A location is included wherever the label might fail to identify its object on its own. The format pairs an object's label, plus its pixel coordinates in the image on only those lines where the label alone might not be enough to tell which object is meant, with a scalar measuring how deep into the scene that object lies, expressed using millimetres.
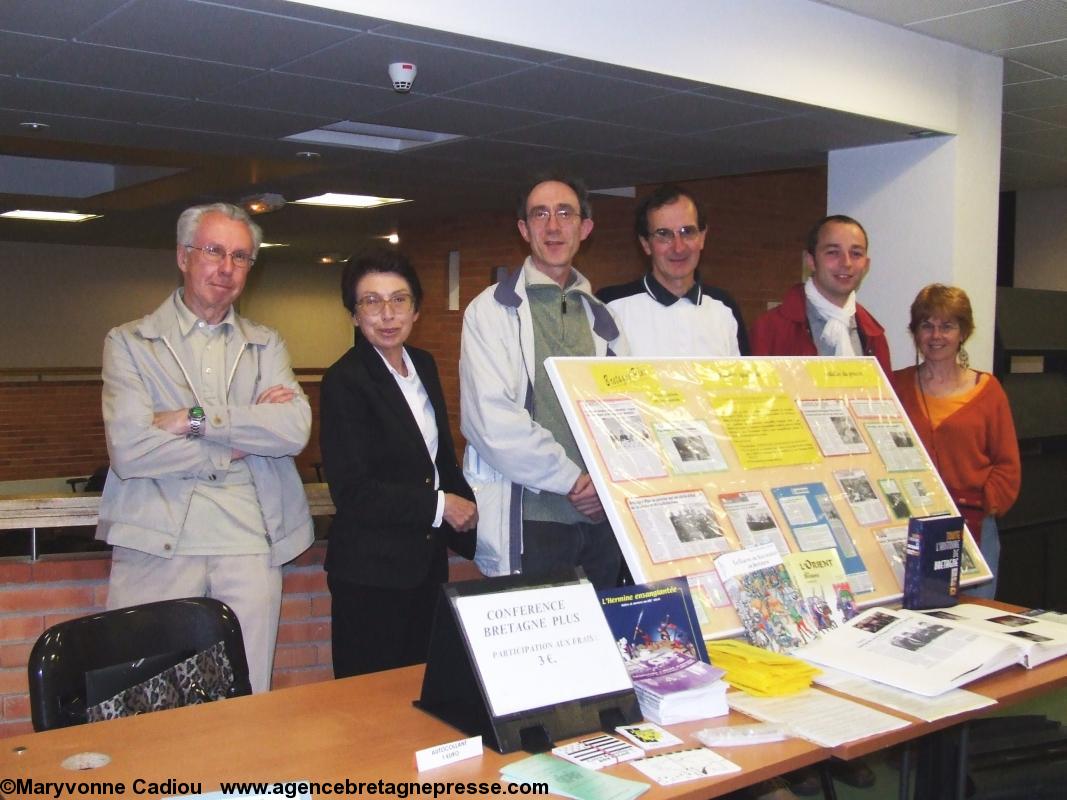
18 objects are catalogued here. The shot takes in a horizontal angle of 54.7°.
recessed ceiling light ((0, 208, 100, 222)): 10016
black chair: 1974
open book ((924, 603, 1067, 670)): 2256
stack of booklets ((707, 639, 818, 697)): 2080
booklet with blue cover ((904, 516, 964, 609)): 2602
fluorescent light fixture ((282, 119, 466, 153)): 5738
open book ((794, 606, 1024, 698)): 2117
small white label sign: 1705
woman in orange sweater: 3664
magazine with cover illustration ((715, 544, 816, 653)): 2309
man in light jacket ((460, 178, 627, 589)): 2711
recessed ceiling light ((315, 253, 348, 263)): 14344
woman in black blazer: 2736
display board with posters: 2355
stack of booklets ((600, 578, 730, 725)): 1948
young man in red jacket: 3570
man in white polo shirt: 3256
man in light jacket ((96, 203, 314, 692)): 2756
